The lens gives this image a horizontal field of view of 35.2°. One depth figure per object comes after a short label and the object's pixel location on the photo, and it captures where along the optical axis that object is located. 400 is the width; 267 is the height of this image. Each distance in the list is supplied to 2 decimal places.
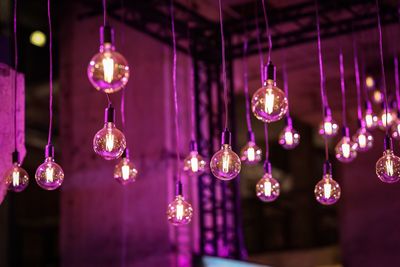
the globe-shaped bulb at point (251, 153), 6.13
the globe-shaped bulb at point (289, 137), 6.14
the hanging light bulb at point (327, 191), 5.49
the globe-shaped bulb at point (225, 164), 4.72
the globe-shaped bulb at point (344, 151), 6.32
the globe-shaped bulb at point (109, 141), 4.60
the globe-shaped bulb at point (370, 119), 8.16
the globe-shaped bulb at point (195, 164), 6.32
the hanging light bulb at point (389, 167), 5.23
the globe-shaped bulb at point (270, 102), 3.98
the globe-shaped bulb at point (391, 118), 8.18
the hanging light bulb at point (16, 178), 5.28
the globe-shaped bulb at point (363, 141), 7.16
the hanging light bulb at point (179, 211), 5.39
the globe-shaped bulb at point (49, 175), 5.05
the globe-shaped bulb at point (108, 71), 3.43
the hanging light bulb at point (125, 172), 6.05
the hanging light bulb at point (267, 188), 5.84
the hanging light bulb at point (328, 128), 6.86
